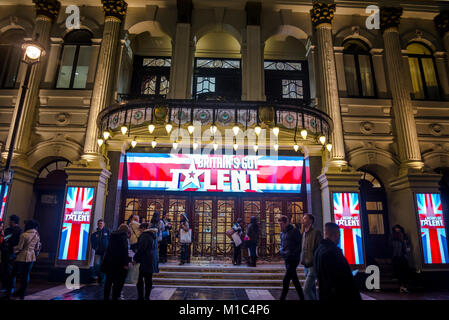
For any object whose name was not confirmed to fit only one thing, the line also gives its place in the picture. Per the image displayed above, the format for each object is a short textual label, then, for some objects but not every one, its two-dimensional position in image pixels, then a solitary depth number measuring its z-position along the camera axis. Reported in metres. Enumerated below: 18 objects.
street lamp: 6.53
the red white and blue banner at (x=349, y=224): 9.09
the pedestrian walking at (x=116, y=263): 5.19
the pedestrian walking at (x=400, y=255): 8.06
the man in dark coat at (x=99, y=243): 7.86
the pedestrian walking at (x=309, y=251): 5.28
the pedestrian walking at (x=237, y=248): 9.79
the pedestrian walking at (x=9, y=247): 6.27
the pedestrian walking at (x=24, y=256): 5.92
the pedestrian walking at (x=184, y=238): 9.67
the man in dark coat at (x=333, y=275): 2.82
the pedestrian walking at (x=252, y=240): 9.41
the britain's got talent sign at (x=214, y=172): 11.66
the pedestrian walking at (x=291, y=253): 5.68
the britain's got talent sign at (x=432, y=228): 9.26
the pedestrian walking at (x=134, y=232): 7.30
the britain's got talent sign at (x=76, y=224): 8.98
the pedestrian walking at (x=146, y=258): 5.51
